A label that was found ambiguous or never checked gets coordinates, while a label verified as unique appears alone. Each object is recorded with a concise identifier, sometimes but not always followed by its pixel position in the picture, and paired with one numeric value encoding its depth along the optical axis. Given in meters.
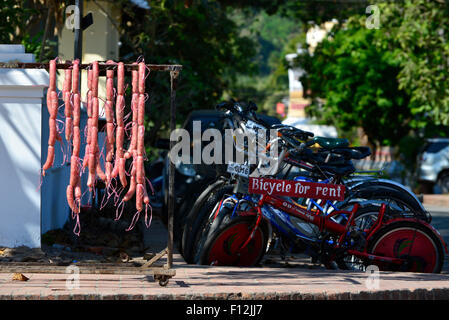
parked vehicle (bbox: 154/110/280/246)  17.44
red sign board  14.65
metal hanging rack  12.40
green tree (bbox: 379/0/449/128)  37.03
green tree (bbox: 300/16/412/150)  45.66
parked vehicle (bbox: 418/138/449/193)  46.67
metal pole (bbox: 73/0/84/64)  18.16
